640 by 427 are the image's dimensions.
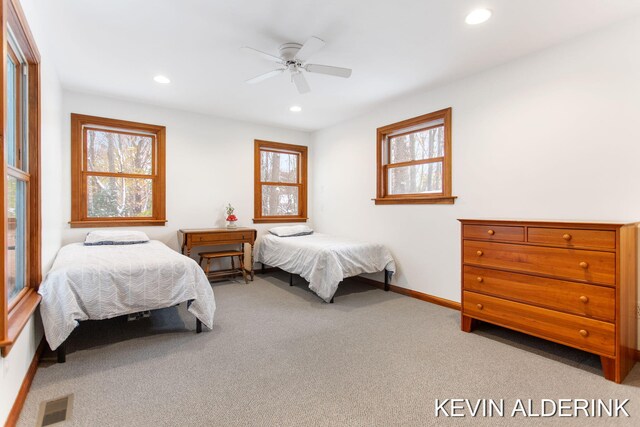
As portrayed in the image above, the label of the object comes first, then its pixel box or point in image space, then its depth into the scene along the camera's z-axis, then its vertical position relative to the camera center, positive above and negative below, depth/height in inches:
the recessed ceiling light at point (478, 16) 88.4 +54.4
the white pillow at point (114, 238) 144.7 -12.4
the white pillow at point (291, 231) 194.1 -12.5
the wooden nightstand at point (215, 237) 165.8 -14.3
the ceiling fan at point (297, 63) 101.1 +50.0
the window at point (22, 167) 73.4 +11.5
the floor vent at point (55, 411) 64.6 -41.9
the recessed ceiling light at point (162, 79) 133.8 +55.4
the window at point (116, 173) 155.6 +19.6
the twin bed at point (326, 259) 144.6 -23.8
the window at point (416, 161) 142.3 +24.3
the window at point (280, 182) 207.2 +18.9
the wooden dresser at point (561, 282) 79.7 -20.4
